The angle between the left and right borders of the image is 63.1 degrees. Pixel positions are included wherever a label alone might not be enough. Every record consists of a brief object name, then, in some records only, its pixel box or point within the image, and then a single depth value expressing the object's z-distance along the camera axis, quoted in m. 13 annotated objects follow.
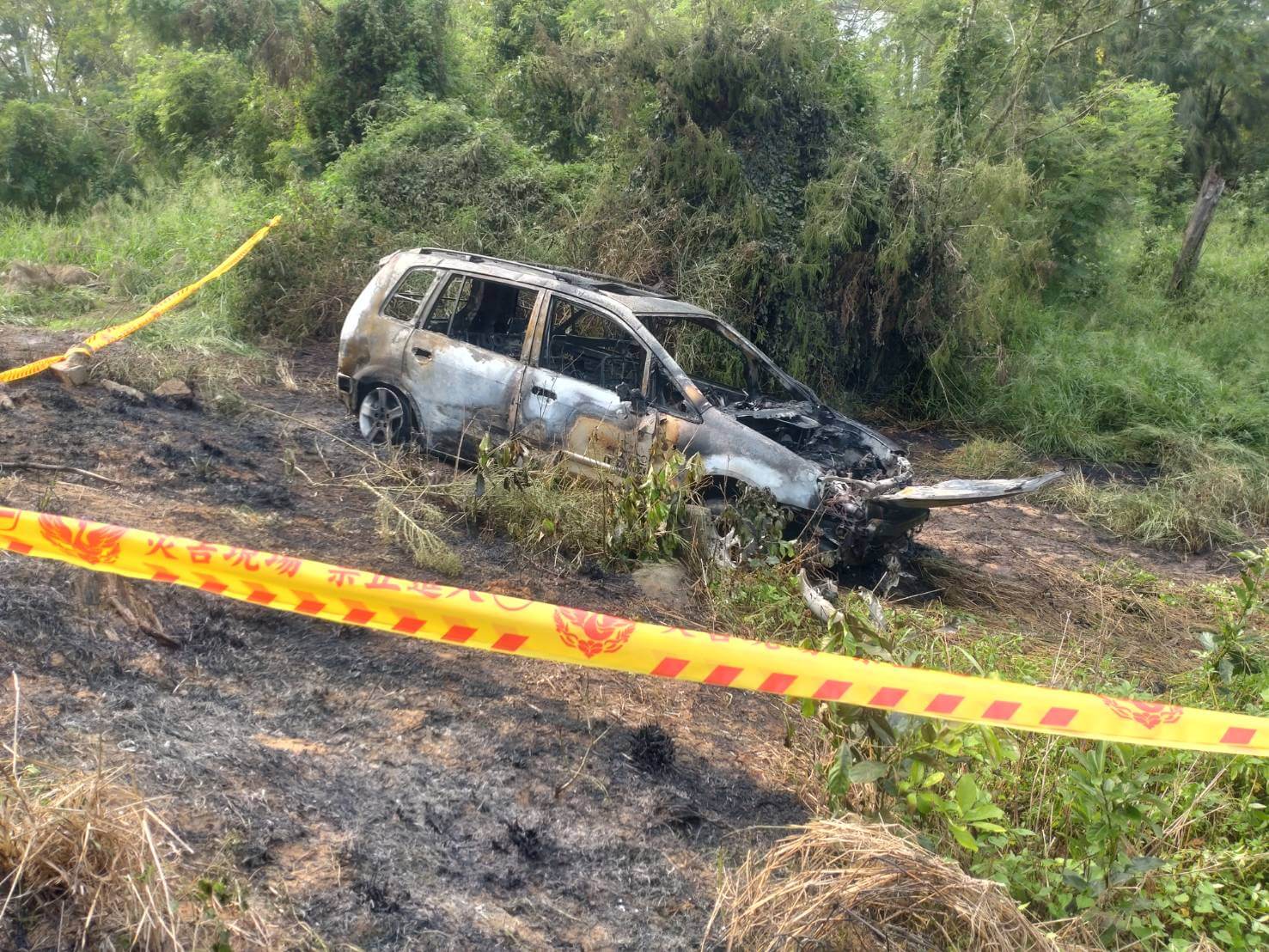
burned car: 5.86
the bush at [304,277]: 11.48
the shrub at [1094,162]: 14.59
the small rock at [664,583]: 5.39
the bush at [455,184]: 11.87
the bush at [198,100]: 18.20
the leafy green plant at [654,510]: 5.51
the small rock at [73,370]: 7.94
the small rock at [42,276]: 12.39
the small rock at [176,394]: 8.24
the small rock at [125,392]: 8.00
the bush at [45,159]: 18.27
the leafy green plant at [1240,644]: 3.97
